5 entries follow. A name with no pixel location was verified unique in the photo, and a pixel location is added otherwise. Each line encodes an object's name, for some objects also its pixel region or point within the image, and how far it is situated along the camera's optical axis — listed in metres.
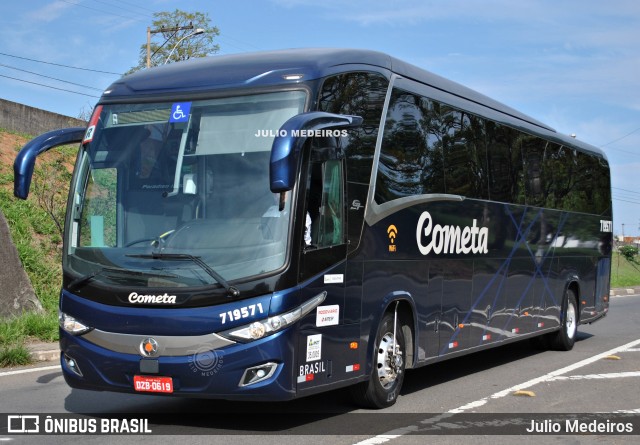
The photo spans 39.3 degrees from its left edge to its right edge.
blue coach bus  7.52
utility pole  41.11
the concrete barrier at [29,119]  27.14
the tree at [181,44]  54.12
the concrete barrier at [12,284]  14.84
